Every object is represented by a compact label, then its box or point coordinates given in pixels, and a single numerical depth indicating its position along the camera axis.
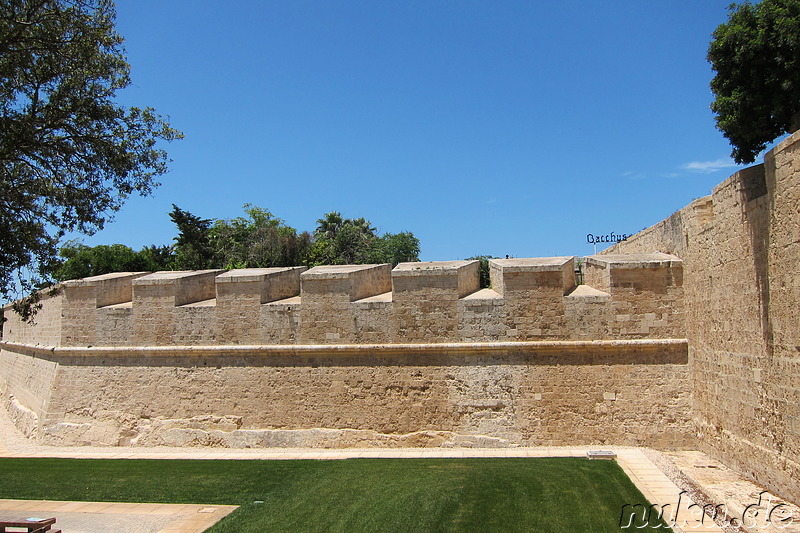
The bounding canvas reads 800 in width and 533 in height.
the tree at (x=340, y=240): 26.73
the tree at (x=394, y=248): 31.34
